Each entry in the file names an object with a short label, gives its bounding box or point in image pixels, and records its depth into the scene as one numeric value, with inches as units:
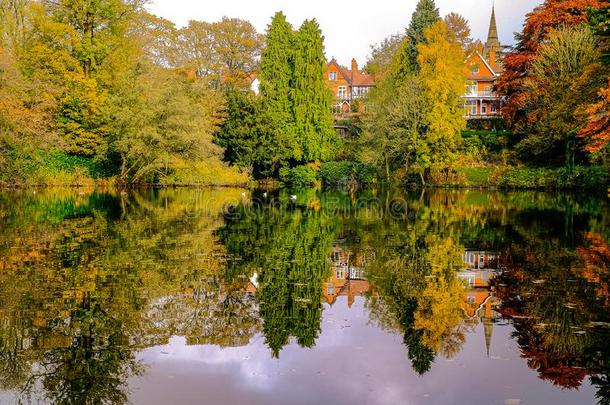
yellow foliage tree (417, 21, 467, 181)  1670.8
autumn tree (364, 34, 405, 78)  2859.3
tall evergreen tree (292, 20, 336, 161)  2027.6
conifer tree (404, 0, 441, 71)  1963.6
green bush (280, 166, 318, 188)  2031.3
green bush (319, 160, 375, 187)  2011.6
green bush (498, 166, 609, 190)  1475.1
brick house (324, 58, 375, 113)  3248.0
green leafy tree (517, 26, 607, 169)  1359.5
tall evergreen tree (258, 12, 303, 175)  2005.4
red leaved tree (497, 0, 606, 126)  1653.5
